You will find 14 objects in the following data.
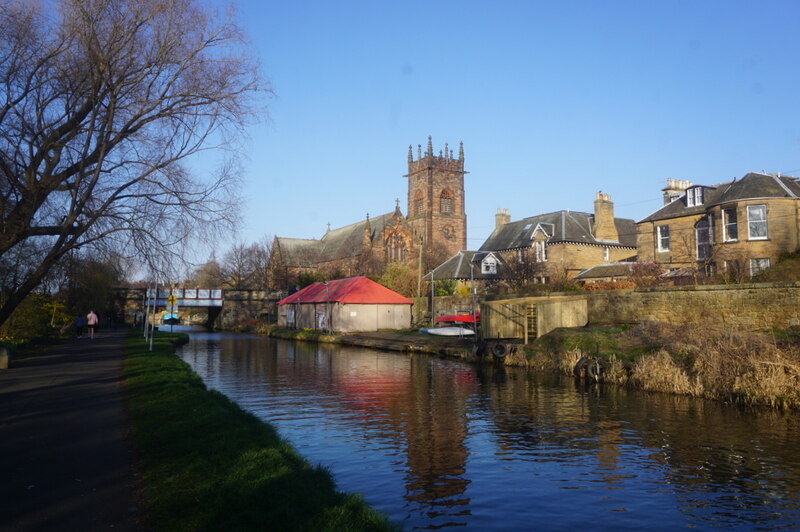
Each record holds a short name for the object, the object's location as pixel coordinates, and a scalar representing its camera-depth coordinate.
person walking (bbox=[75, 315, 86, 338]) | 41.00
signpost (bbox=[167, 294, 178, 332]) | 36.78
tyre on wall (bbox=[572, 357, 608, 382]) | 22.72
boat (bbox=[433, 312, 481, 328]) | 44.97
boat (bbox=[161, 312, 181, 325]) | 111.26
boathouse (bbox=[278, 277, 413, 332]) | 52.78
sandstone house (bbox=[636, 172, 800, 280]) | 35.44
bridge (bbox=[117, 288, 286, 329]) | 77.56
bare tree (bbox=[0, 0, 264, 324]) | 15.58
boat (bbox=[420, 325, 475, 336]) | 41.00
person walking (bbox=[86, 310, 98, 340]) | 39.91
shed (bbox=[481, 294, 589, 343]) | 30.97
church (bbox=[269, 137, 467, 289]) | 95.75
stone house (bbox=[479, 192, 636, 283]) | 60.28
